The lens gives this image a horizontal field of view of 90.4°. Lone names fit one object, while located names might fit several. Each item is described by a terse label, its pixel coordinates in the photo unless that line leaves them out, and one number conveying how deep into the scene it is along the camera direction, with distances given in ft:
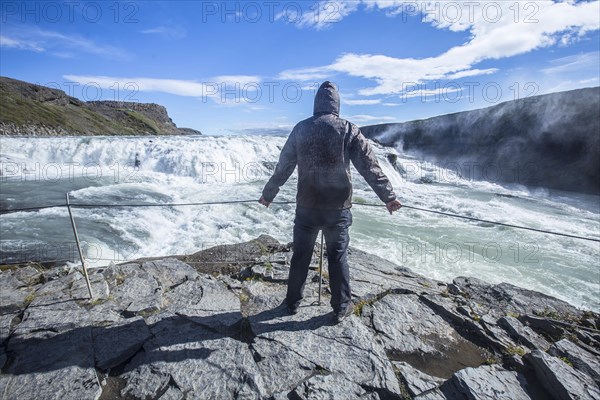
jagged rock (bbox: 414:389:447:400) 8.18
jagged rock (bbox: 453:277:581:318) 15.58
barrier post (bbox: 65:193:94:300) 11.77
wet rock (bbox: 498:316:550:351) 11.08
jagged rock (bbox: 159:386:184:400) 7.92
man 9.77
